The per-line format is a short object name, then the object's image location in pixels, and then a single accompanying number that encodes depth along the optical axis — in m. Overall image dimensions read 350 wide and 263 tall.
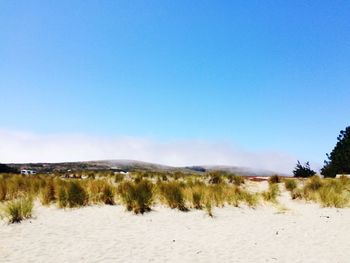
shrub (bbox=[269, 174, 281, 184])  23.81
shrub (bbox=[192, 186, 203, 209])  13.14
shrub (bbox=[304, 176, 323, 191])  17.96
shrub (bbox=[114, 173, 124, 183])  25.48
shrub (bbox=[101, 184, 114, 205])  13.71
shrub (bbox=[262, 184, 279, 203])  15.35
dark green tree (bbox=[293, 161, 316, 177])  32.97
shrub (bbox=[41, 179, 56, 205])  13.46
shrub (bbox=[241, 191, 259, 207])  14.08
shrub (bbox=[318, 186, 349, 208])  14.20
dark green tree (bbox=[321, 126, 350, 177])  30.28
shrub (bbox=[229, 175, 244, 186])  23.80
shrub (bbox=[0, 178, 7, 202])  14.59
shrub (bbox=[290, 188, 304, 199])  16.67
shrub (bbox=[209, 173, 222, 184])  24.42
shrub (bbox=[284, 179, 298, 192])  19.66
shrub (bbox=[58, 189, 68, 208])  12.80
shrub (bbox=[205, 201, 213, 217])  11.97
